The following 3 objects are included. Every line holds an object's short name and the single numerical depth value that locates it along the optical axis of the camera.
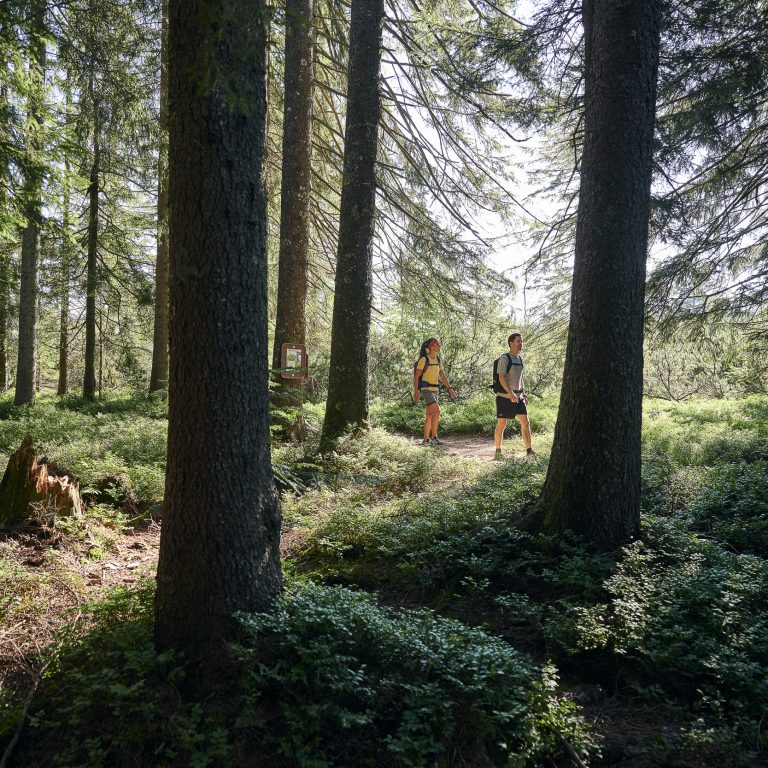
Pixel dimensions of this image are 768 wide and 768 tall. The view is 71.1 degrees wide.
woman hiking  10.45
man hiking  9.41
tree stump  5.07
